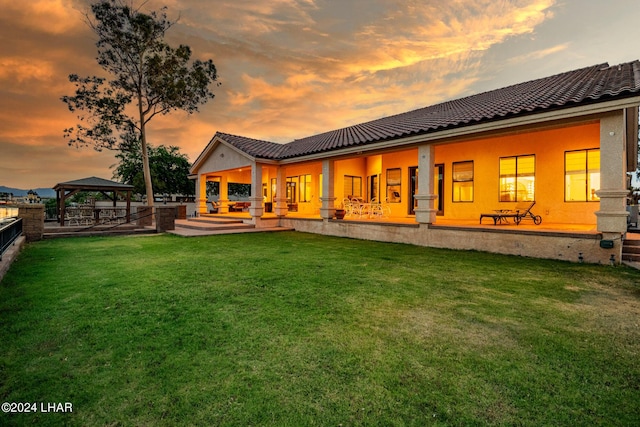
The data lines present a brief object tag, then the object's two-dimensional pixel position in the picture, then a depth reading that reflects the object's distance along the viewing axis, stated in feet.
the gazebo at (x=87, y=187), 46.38
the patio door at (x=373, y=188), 54.39
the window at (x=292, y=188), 65.10
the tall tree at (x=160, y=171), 110.63
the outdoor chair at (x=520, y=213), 32.50
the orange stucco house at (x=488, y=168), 23.07
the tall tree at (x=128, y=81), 61.82
